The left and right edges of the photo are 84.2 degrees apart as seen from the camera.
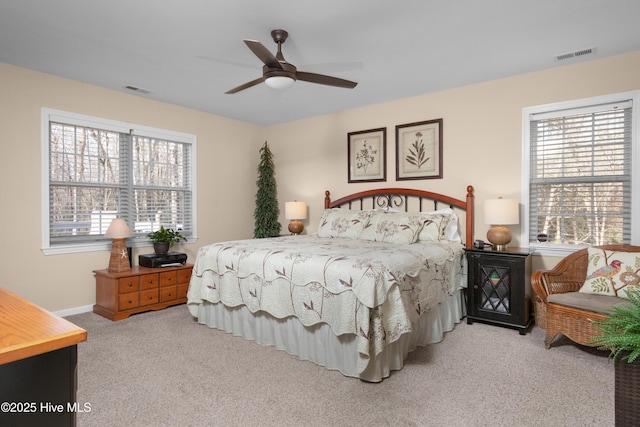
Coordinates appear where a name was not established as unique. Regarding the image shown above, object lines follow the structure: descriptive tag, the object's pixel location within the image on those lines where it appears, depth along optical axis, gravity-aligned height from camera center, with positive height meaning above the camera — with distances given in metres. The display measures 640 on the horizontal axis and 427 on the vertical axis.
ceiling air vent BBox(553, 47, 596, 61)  3.19 +1.45
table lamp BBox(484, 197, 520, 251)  3.52 -0.07
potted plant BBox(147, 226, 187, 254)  4.34 -0.34
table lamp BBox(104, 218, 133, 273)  3.95 -0.40
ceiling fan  2.47 +1.08
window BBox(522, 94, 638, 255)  3.36 +0.37
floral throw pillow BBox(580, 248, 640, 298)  2.78 -0.50
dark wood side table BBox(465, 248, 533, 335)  3.32 -0.75
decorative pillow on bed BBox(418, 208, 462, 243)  3.81 -0.17
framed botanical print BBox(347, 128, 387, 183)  4.84 +0.78
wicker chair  2.68 -0.76
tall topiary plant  5.71 +0.15
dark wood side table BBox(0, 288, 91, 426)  0.83 -0.40
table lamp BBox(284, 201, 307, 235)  5.21 +0.02
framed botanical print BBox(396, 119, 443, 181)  4.39 +0.78
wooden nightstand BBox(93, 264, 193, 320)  3.77 -0.89
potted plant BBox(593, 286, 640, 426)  1.24 -0.56
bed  2.38 -0.60
